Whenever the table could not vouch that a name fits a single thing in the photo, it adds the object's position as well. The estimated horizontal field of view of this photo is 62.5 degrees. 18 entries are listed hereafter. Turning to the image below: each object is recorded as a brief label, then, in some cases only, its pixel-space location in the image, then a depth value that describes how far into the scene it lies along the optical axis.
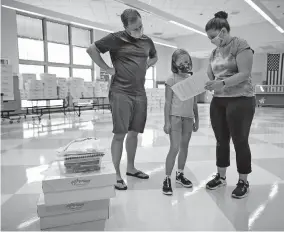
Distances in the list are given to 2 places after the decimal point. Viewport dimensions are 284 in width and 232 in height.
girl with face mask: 1.80
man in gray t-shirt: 1.83
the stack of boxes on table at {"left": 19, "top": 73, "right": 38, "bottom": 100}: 6.44
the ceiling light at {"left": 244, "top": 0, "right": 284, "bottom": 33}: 7.55
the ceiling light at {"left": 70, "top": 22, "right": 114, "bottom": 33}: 10.10
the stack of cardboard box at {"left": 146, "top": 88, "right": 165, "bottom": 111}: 10.30
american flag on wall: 13.34
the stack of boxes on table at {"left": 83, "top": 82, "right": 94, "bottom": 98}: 7.97
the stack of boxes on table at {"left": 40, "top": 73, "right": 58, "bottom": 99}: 6.75
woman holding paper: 1.60
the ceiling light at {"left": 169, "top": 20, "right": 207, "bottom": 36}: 9.77
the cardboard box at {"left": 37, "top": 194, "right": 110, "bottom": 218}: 1.28
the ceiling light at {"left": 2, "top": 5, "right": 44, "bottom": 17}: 7.88
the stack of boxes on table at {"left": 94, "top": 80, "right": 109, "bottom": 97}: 8.67
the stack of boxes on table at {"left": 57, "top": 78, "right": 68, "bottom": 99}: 7.25
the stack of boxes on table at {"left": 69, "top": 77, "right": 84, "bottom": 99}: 7.66
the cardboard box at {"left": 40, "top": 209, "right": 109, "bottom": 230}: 1.31
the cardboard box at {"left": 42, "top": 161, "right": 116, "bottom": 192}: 1.24
